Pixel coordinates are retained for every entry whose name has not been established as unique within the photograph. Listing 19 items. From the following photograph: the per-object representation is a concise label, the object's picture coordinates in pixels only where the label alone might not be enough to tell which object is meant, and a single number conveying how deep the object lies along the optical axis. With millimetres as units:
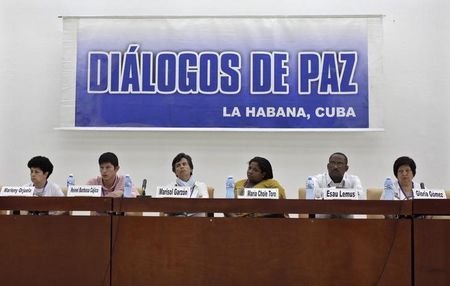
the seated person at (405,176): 3875
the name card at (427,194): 3131
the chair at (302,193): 4162
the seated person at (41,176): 3867
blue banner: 4969
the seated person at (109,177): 4000
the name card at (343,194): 3062
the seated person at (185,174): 3920
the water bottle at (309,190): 3606
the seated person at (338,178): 4066
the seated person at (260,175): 3871
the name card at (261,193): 3075
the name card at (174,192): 3164
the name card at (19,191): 3201
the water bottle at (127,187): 3570
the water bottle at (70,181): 3826
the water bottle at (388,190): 3520
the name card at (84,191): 3186
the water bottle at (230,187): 3623
